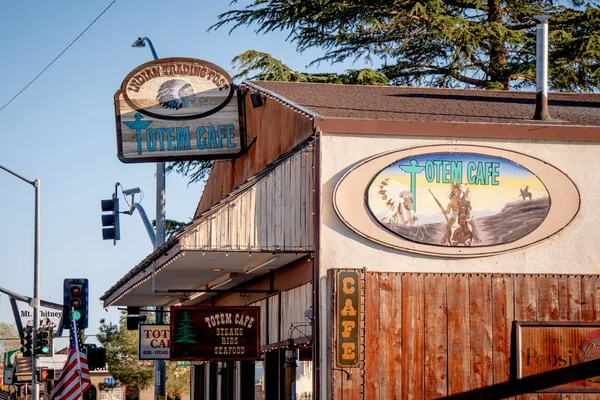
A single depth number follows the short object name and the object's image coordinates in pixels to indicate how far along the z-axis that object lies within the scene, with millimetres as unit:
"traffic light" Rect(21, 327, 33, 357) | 34344
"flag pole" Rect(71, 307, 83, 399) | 23469
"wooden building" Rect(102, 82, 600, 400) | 16422
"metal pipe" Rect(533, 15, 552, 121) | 18812
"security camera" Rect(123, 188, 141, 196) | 30078
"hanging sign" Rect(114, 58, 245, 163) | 21750
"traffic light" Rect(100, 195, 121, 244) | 29094
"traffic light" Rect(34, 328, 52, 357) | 33688
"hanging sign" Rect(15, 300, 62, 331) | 42684
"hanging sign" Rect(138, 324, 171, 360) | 25328
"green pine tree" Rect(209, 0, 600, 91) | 32844
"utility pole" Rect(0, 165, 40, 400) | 35469
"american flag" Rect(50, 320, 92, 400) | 23750
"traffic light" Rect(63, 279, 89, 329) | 26734
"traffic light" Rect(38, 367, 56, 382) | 35500
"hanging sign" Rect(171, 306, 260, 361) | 18672
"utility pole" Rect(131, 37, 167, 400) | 27109
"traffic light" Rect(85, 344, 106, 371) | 26469
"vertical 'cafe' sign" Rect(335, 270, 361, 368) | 16156
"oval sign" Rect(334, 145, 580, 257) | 16703
